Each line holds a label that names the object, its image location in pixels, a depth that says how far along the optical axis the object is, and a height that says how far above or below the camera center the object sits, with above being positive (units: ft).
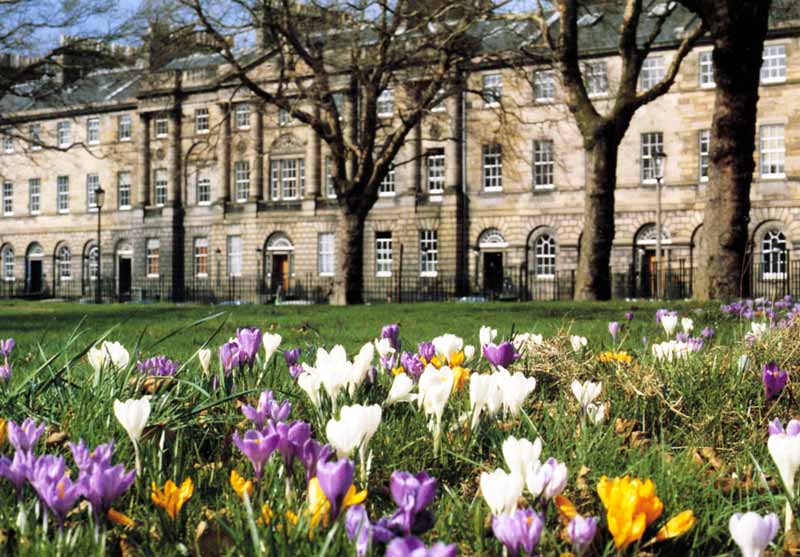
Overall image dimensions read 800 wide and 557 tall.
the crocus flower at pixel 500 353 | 11.03 -1.08
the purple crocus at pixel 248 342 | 11.41 -0.96
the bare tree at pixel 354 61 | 75.66 +17.65
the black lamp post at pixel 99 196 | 125.59 +9.31
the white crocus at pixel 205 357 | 11.21 -1.12
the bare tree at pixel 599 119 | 63.52 +9.75
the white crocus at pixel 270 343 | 11.67 -0.99
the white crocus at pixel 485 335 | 12.78 -1.01
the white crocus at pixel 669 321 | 15.20 -0.99
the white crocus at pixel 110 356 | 11.09 -1.13
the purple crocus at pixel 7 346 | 13.03 -1.13
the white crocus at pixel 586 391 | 9.43 -1.31
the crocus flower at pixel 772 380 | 10.33 -1.32
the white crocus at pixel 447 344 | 11.71 -1.03
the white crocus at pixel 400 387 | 8.99 -1.20
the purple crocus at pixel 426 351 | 11.96 -1.13
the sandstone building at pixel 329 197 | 140.97 +11.93
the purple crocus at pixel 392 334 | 13.81 -1.06
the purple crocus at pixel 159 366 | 11.86 -1.29
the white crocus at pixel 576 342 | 14.42 -1.25
